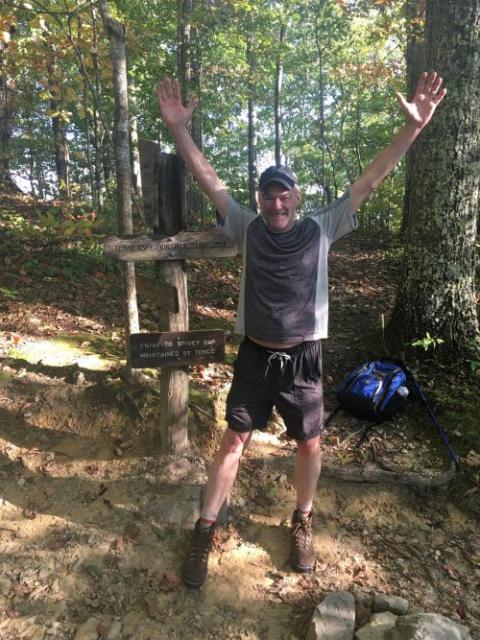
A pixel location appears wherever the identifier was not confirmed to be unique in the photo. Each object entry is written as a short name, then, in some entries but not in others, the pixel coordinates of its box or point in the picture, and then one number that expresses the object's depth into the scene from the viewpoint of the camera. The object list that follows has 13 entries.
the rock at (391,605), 3.04
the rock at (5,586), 2.96
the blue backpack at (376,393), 4.56
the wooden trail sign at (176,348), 3.63
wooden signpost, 3.51
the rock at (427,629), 2.62
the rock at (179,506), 3.61
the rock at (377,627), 2.77
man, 2.96
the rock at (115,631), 2.81
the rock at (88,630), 2.78
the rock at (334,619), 2.76
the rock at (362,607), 3.01
